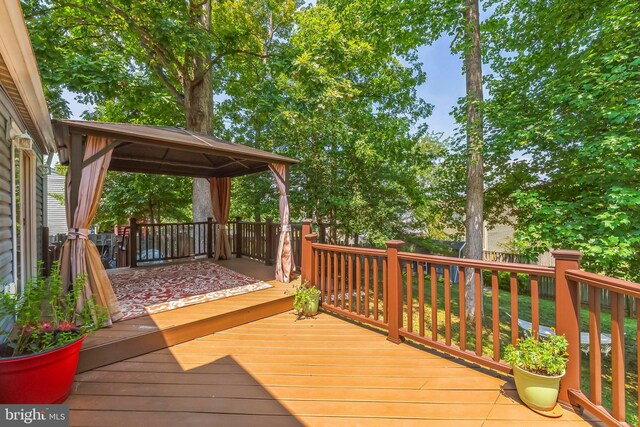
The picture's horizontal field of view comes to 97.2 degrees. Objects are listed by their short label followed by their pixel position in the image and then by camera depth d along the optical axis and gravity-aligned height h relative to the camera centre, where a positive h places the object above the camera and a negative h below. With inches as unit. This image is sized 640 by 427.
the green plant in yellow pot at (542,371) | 75.5 -43.8
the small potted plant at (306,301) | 148.6 -45.7
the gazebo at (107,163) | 114.0 +30.7
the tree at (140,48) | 235.6 +163.4
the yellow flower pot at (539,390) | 75.4 -48.2
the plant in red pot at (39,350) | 71.1 -35.3
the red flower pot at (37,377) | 70.5 -41.2
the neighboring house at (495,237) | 623.4 -56.3
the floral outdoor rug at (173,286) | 142.4 -43.4
